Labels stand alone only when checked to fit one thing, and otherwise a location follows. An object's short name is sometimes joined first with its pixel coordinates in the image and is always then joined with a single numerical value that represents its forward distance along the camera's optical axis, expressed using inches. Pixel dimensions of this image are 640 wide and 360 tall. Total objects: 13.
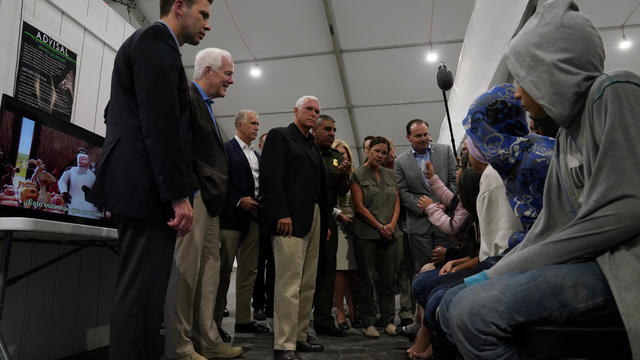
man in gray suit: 122.4
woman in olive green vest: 119.1
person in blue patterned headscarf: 44.3
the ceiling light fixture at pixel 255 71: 270.1
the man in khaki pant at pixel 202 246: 73.9
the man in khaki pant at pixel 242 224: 104.9
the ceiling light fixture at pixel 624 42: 201.5
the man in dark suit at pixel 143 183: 47.6
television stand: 52.1
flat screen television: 64.4
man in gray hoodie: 29.3
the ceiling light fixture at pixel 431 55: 250.9
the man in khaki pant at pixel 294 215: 83.9
